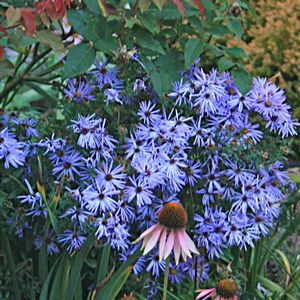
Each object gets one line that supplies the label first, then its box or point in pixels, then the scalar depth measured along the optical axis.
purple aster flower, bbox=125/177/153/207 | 2.44
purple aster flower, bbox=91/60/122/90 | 2.63
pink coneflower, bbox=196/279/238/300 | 1.93
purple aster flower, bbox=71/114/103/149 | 2.47
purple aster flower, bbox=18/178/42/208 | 2.44
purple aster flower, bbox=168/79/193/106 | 2.62
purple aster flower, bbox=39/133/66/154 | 2.52
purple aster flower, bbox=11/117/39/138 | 2.69
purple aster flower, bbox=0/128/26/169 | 2.51
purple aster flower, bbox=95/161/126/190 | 2.42
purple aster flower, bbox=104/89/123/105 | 2.56
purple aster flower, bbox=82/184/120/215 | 2.37
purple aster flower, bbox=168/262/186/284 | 2.62
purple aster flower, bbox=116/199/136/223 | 2.44
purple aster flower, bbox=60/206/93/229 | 2.39
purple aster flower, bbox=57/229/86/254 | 2.42
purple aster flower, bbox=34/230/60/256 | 2.53
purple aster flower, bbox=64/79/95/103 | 2.62
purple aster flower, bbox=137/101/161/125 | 2.57
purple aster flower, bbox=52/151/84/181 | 2.51
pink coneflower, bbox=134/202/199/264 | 1.78
